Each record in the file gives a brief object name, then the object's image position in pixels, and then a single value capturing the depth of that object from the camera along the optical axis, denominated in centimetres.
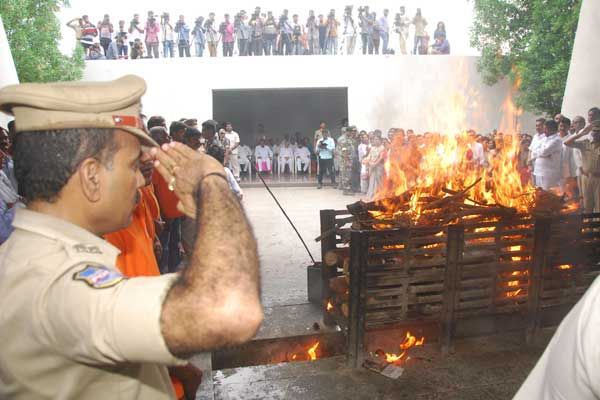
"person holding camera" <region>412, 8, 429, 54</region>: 1998
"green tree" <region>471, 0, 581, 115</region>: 1645
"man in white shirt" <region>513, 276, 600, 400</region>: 100
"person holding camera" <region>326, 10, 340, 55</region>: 2005
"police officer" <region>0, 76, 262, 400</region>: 97
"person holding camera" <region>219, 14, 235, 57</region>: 1958
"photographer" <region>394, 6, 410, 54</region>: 1978
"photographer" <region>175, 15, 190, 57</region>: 1939
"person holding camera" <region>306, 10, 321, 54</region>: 2030
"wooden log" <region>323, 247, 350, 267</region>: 429
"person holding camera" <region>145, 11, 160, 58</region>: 1930
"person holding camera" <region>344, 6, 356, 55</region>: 1989
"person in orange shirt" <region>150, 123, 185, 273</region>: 521
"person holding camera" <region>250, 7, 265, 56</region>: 1966
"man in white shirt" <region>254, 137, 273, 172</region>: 1855
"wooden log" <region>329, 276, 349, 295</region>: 411
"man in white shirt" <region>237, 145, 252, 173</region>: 1830
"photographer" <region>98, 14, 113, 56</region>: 1912
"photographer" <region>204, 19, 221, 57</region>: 1972
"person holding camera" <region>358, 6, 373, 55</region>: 1969
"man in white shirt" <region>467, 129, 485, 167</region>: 1171
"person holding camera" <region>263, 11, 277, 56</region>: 1975
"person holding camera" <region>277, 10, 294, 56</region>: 1994
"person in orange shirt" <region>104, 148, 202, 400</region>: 230
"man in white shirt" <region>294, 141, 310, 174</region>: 1906
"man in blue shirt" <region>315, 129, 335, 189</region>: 1605
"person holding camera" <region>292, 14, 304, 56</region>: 2005
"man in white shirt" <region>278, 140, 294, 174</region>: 1894
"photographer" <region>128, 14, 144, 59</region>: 1920
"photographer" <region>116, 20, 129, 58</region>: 1941
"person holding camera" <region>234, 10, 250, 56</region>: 1961
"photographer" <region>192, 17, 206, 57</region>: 1964
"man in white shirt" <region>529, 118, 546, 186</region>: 983
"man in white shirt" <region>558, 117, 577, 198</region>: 933
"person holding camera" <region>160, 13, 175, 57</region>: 1923
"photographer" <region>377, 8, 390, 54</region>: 1969
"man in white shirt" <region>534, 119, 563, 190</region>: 926
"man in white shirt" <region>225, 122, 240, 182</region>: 1419
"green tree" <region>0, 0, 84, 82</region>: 1662
